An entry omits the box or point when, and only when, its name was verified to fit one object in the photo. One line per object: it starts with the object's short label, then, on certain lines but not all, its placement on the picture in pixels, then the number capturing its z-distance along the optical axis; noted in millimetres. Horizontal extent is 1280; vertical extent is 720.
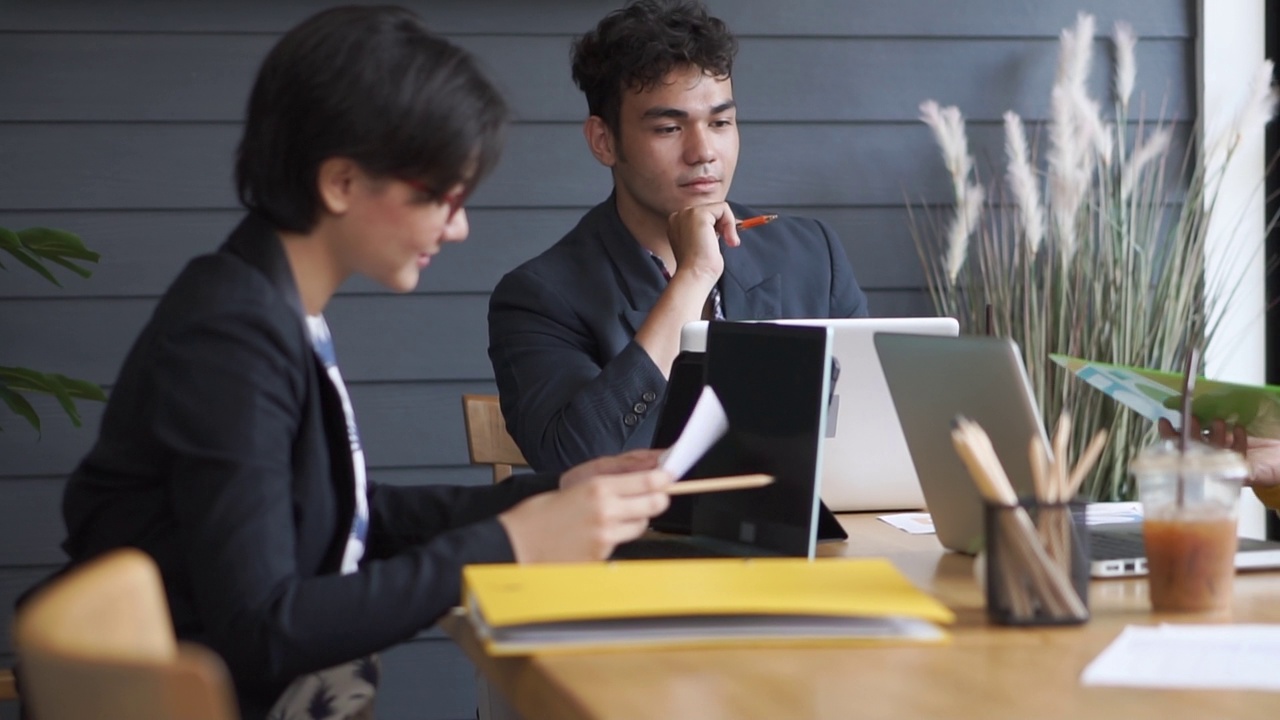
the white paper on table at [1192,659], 2200
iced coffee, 2394
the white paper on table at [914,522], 2879
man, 3353
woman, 2373
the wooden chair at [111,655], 1809
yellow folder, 2273
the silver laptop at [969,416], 2540
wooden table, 2147
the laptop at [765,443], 2585
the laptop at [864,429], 2876
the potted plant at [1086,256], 4125
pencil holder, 2358
